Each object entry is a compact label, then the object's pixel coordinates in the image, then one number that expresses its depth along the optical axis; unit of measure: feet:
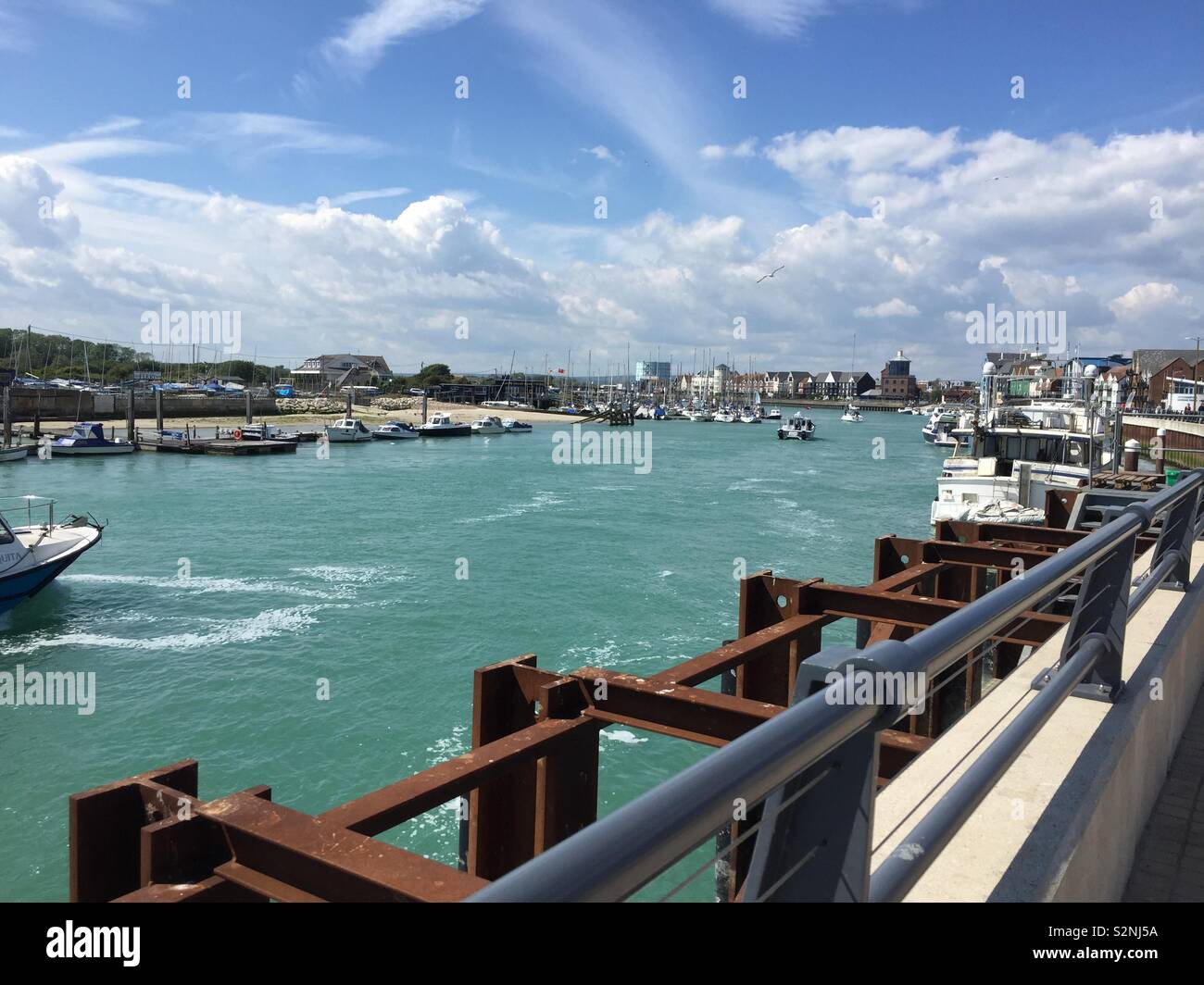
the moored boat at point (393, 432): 331.36
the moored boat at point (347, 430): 300.61
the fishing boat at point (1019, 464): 98.89
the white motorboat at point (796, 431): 396.78
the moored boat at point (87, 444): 228.84
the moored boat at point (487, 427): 383.86
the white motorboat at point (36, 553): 76.18
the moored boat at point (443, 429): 352.49
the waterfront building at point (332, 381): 631.97
